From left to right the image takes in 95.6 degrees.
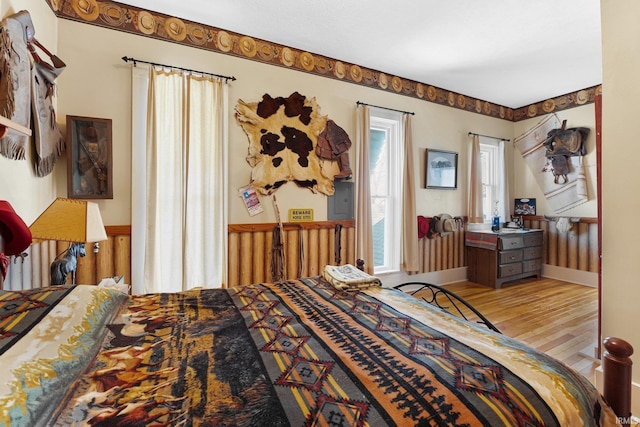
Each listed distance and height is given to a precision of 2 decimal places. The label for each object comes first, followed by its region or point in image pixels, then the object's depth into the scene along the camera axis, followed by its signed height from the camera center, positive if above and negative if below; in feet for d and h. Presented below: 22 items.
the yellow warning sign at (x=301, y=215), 10.68 -0.02
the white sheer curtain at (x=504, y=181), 16.44 +1.91
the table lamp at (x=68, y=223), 4.60 -0.14
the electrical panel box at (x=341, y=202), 11.44 +0.50
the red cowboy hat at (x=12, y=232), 4.36 -0.28
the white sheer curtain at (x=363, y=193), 11.71 +0.87
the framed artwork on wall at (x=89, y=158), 7.52 +1.48
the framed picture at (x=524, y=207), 16.31 +0.45
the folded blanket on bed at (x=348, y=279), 5.81 -1.33
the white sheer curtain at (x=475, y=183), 14.96 +1.63
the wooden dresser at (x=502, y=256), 13.78 -2.04
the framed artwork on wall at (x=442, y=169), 13.84 +2.22
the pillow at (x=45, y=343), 2.16 -1.31
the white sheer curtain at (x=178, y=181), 8.33 +1.00
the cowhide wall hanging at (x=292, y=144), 9.97 +2.59
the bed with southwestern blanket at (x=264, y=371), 2.34 -1.59
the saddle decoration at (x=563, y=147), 14.17 +3.41
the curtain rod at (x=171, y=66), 8.16 +4.43
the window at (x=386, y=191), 13.00 +1.07
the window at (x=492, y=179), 16.49 +2.06
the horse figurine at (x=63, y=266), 5.36 -0.98
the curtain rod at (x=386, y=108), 11.83 +4.59
